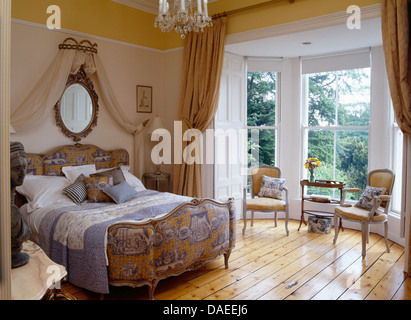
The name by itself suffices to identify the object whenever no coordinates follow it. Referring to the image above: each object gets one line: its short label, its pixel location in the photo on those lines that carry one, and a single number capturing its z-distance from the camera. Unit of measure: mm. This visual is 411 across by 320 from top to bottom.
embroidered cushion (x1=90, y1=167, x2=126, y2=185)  4246
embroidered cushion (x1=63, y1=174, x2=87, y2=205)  3760
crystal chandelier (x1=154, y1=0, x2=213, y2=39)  2693
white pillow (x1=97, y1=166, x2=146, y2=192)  4516
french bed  2742
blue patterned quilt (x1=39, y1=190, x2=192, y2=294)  2738
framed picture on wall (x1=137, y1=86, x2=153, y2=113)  5402
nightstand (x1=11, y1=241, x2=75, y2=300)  1272
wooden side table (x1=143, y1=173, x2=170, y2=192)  5211
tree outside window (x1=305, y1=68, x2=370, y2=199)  5266
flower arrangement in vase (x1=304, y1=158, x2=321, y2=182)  5117
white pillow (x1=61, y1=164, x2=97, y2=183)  4193
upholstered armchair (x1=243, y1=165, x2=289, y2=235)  4832
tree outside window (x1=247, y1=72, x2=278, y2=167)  5918
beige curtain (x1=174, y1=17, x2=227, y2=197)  4918
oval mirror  4418
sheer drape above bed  3920
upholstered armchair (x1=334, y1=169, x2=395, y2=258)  4016
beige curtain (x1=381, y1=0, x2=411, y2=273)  3439
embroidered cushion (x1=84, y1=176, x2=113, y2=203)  3879
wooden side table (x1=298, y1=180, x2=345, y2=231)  4895
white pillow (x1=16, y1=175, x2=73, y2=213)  3598
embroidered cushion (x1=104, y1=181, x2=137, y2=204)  3878
